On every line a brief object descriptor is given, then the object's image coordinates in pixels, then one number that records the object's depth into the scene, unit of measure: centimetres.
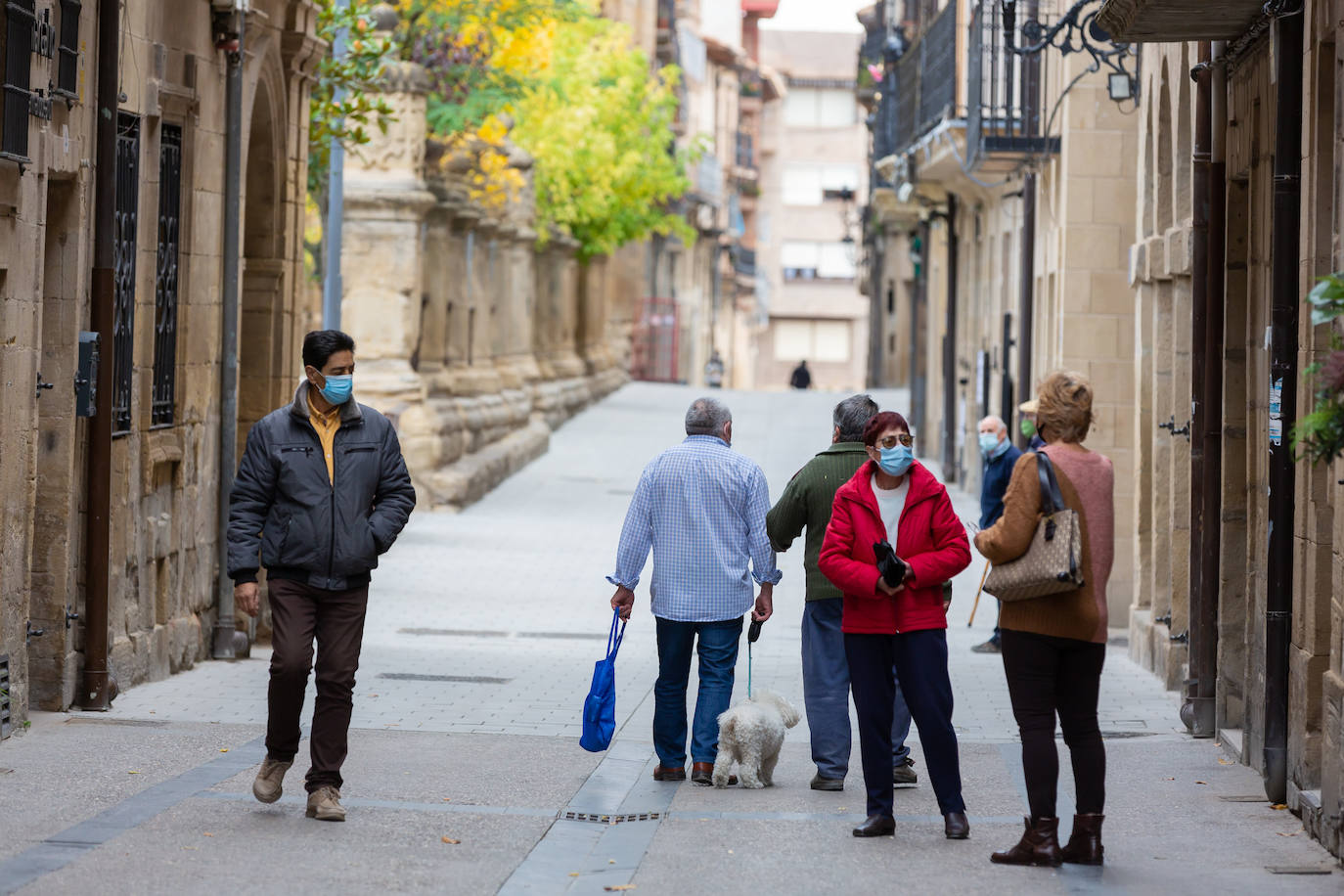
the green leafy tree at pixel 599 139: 7000
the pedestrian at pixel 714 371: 11225
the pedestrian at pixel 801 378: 11544
